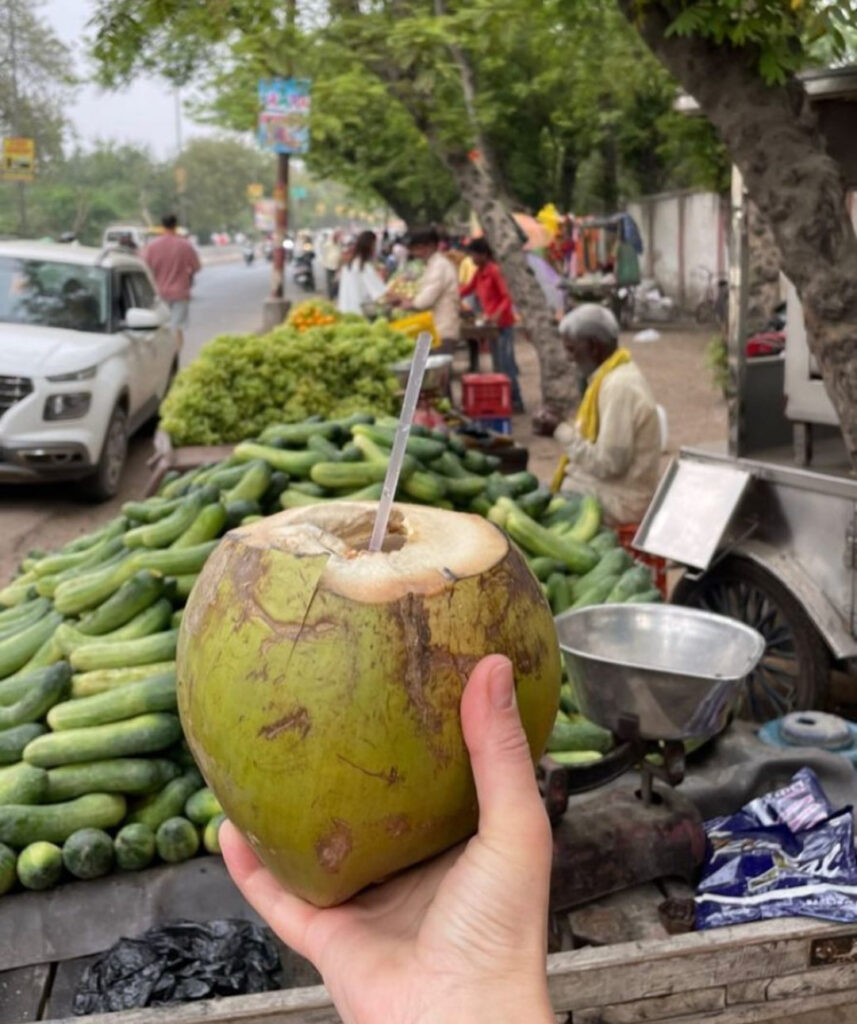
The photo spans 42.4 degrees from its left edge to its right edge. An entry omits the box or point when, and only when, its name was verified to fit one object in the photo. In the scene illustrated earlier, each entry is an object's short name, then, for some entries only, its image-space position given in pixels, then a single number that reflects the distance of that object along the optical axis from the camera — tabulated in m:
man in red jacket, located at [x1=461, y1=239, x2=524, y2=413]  12.92
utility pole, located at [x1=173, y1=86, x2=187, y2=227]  57.07
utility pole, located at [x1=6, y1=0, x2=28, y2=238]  16.27
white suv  8.16
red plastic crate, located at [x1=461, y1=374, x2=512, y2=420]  9.79
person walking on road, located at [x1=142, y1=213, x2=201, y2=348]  13.89
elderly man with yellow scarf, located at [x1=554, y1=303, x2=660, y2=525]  5.11
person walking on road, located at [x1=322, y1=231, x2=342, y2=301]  28.40
